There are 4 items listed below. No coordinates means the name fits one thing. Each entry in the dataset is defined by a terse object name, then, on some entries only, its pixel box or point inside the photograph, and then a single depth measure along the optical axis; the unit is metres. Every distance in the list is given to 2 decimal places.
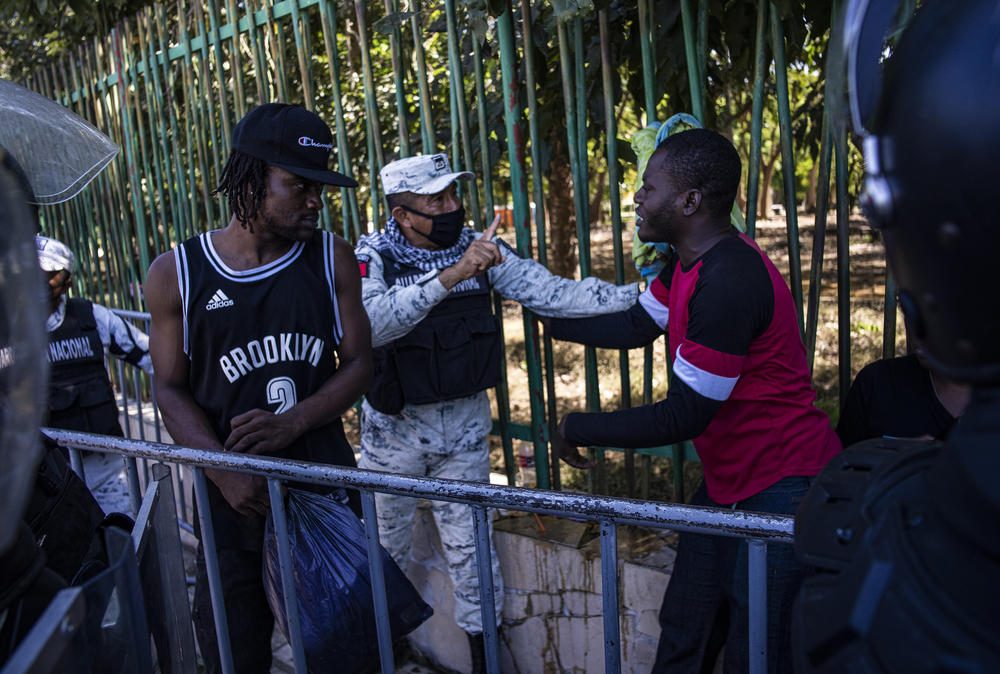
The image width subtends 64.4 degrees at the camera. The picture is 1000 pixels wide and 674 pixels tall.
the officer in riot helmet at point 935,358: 0.68
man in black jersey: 2.25
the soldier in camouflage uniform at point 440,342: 2.91
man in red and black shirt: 2.00
